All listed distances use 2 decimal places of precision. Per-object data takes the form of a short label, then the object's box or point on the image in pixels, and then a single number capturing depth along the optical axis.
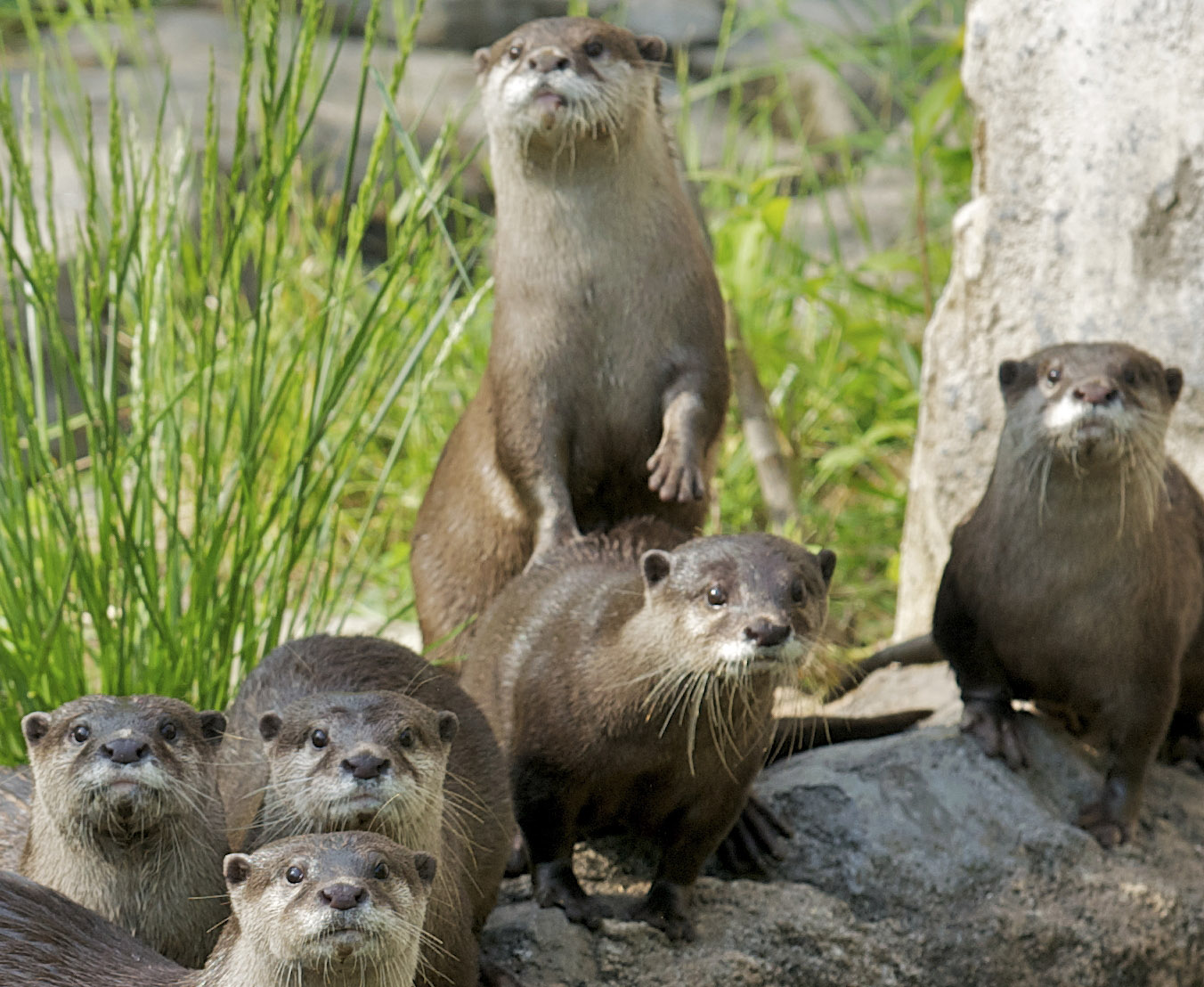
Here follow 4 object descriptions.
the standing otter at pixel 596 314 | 6.17
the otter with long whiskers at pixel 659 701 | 4.98
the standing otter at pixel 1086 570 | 5.96
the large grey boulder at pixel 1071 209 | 7.41
